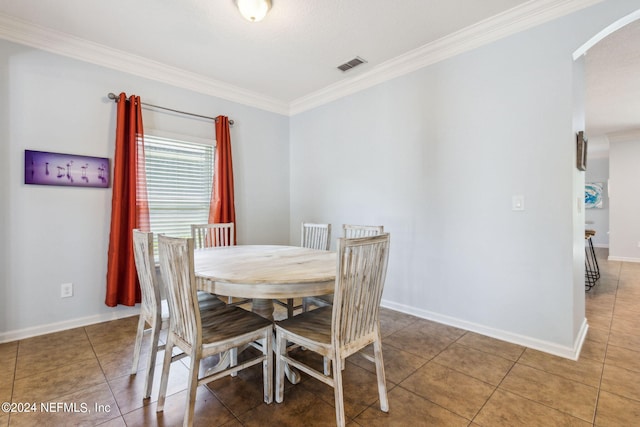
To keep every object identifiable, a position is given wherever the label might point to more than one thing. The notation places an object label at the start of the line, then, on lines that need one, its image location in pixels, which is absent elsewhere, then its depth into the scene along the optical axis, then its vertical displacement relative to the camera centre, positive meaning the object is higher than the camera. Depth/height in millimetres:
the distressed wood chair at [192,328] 1386 -657
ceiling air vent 2959 +1498
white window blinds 3135 +297
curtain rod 2783 +1075
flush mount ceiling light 2021 +1398
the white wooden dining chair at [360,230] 2254 -178
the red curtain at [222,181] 3469 +327
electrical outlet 2633 -728
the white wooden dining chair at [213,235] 2831 -272
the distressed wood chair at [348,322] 1397 -600
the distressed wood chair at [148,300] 1684 -557
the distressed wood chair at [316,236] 2811 -272
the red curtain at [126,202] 2742 +65
